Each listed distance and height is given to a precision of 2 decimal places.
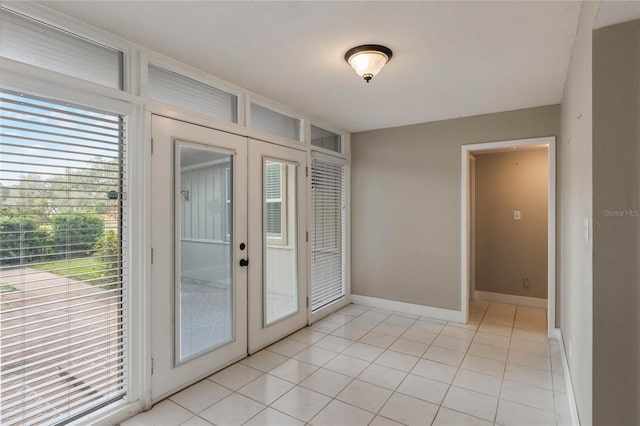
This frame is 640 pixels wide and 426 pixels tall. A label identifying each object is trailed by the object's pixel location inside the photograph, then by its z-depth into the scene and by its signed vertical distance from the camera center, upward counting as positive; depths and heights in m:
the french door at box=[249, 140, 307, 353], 3.14 -0.30
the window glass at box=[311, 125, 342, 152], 4.12 +0.98
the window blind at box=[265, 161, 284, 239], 3.35 +0.16
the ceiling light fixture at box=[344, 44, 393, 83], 2.24 +1.07
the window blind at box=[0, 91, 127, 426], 1.70 -0.26
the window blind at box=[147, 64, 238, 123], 2.42 +0.95
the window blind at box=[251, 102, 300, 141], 3.24 +0.95
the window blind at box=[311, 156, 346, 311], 4.08 -0.23
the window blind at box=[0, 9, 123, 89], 1.74 +0.94
